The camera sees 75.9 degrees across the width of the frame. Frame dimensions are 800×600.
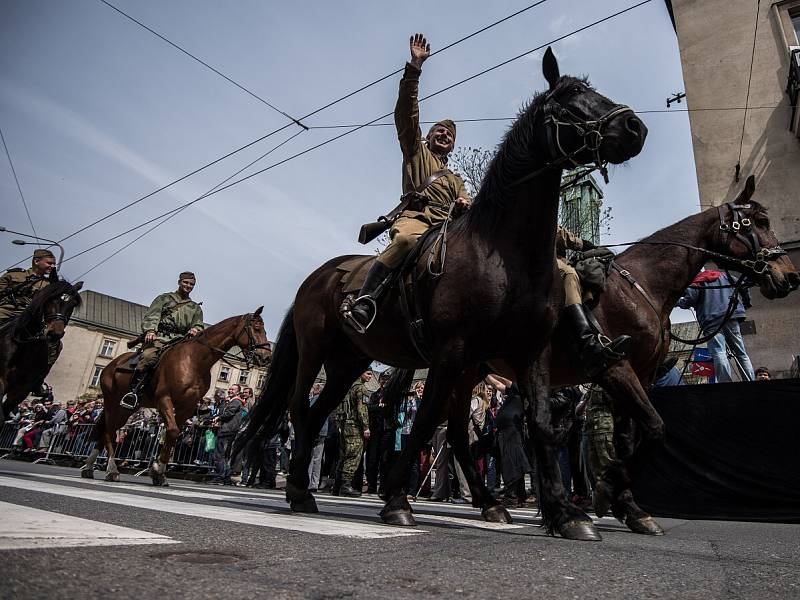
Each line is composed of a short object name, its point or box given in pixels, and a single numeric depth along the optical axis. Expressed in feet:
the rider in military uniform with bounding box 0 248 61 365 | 26.00
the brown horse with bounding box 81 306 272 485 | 29.50
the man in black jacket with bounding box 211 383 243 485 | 41.67
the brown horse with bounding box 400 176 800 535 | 14.24
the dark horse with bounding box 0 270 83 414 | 23.62
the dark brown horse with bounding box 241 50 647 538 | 11.20
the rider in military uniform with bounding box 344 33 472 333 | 13.38
